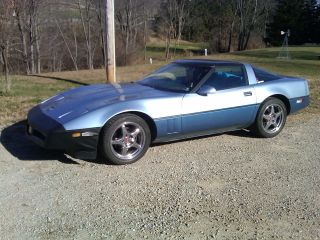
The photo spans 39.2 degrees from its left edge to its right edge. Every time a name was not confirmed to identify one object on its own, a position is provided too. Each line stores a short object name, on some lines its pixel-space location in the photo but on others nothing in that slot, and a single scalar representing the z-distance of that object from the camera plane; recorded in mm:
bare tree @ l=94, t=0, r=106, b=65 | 37062
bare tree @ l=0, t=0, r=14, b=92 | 9836
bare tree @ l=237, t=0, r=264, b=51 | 50281
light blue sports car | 4871
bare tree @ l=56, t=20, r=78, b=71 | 36547
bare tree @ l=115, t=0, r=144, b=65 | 41344
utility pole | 9438
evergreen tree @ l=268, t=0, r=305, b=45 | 50844
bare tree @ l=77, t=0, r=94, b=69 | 37000
